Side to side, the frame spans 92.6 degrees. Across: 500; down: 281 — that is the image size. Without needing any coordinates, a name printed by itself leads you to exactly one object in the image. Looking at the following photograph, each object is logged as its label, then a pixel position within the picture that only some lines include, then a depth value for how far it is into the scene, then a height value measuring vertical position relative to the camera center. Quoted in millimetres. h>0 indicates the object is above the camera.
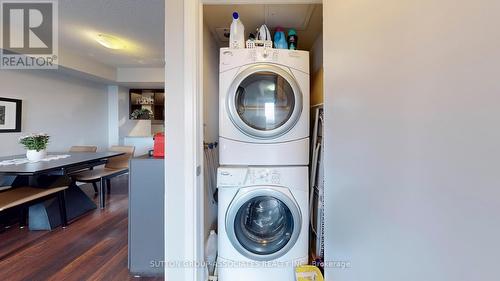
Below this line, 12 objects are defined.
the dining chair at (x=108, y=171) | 3412 -524
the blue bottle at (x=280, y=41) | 1872 +762
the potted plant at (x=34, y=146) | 2908 -104
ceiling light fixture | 3088 +1304
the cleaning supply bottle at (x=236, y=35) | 1697 +737
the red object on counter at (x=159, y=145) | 1862 -57
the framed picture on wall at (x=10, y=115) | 3276 +323
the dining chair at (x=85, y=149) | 4095 -194
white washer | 1620 -604
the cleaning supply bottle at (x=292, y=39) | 1918 +796
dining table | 2451 -519
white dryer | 1643 +221
